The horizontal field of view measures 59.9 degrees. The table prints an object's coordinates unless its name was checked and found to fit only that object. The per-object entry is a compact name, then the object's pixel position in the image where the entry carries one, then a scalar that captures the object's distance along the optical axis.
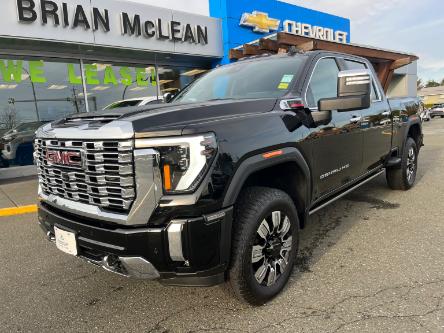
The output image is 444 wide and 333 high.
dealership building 9.20
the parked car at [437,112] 36.41
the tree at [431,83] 126.62
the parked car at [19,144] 9.56
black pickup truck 2.21
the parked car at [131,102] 9.00
